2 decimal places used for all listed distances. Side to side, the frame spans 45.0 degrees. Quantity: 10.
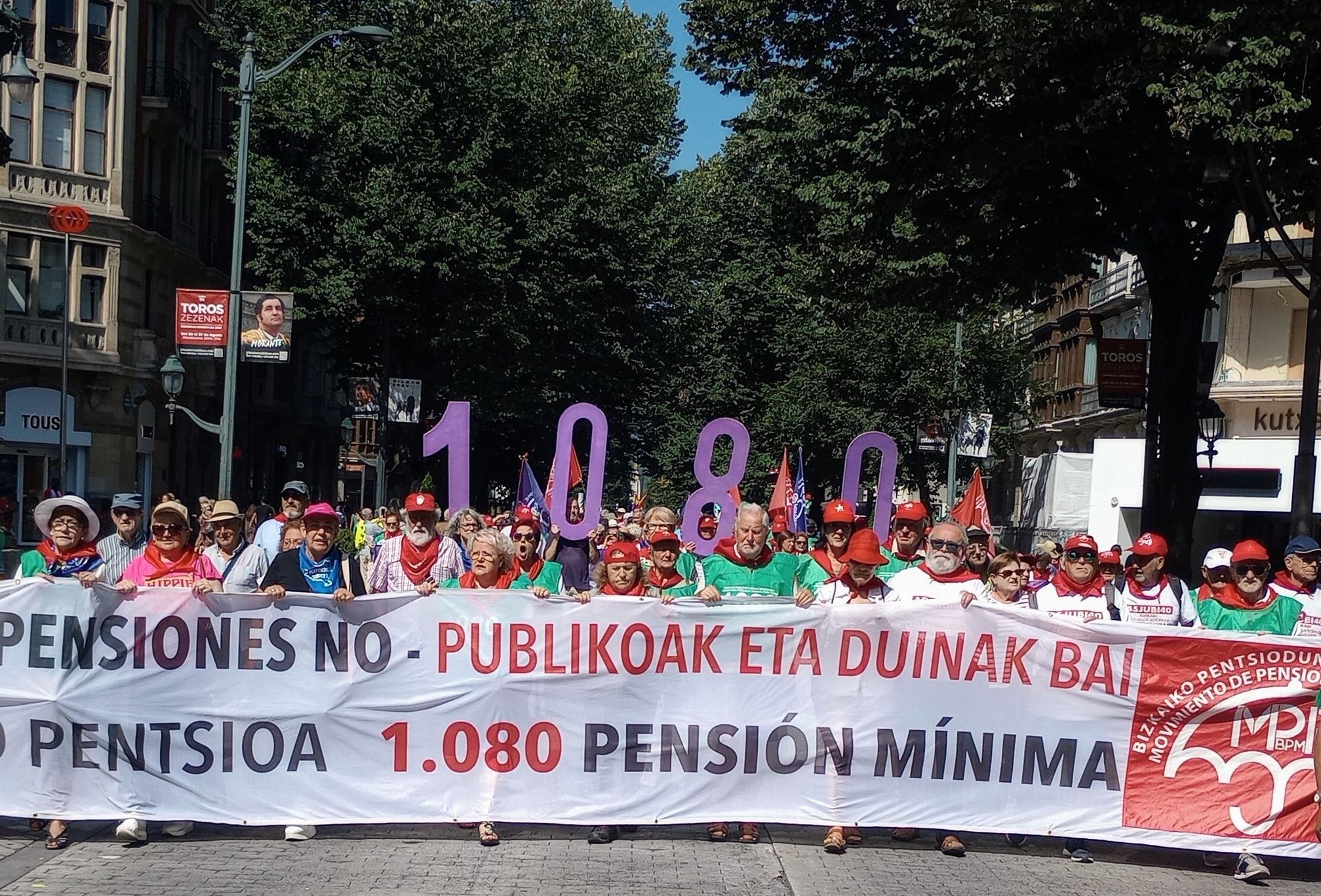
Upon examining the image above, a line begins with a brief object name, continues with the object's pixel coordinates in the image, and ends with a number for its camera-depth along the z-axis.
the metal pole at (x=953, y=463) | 35.25
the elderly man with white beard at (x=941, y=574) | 8.55
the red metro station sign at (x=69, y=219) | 33.38
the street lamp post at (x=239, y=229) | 22.44
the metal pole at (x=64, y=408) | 27.55
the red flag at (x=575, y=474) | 17.48
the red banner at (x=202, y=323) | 22.64
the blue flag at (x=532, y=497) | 18.06
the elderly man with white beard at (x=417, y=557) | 9.17
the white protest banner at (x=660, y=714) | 7.98
